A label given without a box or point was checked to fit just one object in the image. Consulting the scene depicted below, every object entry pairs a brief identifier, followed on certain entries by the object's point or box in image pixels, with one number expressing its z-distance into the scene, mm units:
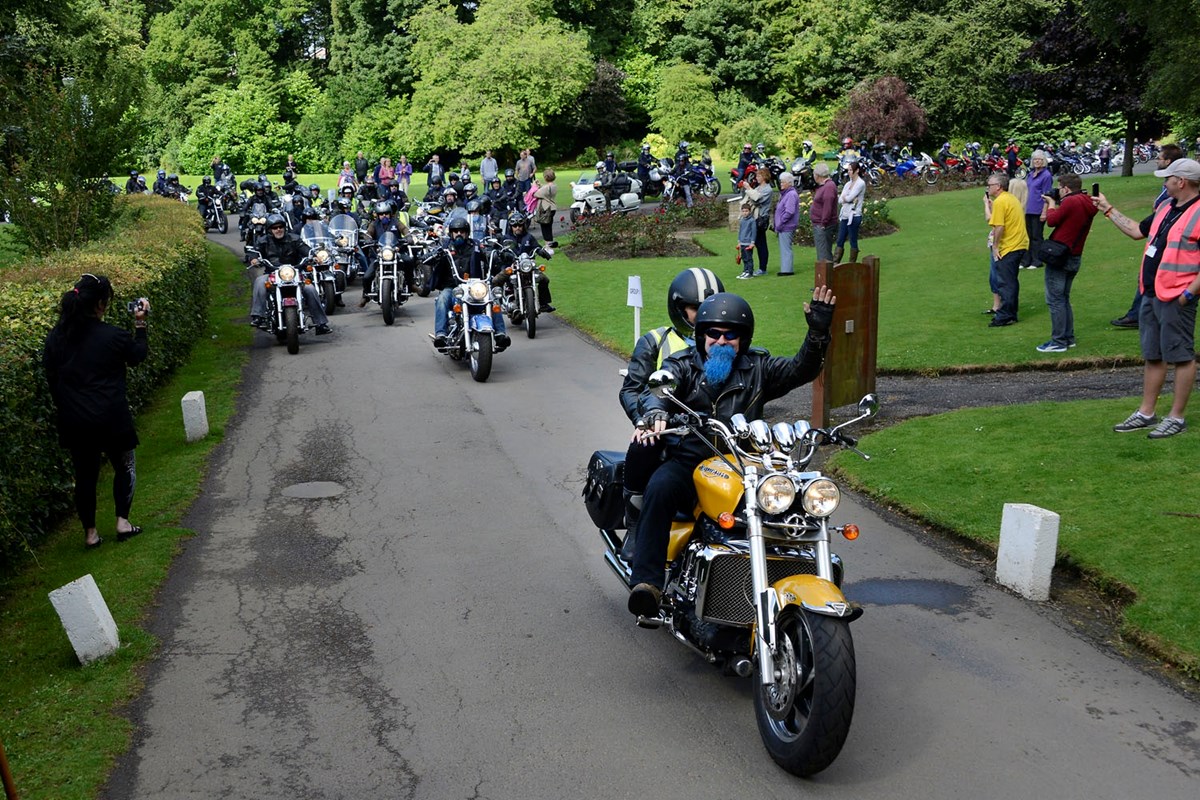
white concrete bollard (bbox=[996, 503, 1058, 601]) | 6934
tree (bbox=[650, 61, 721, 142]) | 64812
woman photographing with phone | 7992
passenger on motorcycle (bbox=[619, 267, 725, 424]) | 6289
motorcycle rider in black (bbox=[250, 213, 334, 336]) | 17453
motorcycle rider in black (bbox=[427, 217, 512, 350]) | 17484
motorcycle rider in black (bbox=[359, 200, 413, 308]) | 20372
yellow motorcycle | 4730
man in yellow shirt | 15320
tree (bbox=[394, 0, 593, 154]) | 59500
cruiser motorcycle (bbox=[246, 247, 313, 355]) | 16812
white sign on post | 13898
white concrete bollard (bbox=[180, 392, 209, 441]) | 11648
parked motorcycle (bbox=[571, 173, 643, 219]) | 36562
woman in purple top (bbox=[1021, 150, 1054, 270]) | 17766
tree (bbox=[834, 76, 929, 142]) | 49375
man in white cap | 8875
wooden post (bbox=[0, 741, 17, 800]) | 3555
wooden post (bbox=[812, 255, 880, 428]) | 11219
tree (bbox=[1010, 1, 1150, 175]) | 35062
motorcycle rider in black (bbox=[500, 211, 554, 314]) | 18447
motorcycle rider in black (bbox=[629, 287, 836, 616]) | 5762
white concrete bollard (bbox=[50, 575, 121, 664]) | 6297
